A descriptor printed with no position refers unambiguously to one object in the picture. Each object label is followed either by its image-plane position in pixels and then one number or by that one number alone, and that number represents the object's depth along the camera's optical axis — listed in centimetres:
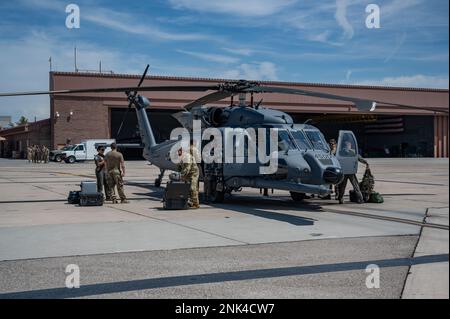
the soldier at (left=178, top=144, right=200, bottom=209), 1385
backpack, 1497
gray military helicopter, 1234
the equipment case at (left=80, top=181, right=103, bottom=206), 1422
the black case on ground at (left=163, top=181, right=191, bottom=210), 1339
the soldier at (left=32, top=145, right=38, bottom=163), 4806
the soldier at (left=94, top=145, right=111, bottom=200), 1551
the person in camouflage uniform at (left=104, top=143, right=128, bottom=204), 1484
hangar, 5147
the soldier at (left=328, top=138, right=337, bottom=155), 1673
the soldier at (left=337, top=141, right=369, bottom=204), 1476
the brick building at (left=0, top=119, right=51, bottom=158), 5538
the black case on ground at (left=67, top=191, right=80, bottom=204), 1472
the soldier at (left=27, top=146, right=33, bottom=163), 4948
